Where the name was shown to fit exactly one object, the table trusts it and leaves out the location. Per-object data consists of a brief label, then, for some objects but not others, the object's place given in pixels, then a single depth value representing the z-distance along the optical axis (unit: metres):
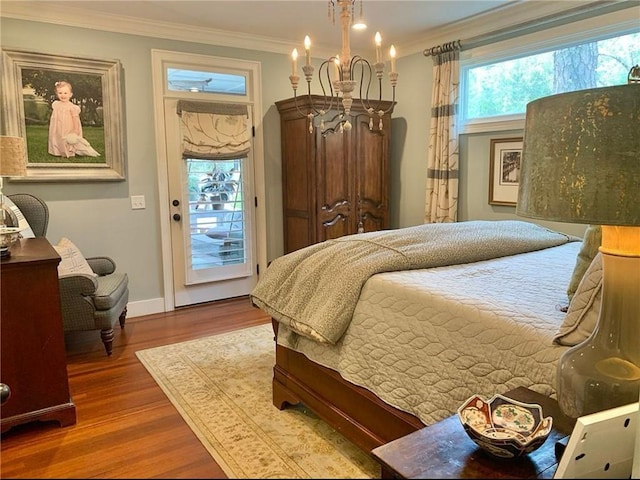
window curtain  4.45
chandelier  2.46
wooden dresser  2.19
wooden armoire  4.54
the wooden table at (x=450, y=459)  0.98
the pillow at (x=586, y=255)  1.70
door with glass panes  4.46
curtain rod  3.40
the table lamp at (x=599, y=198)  0.93
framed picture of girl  3.71
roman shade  4.43
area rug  0.73
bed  1.60
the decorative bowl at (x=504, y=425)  1.04
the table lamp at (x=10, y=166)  2.50
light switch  4.30
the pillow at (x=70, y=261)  3.30
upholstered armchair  3.20
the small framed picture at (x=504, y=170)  4.04
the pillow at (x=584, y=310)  1.34
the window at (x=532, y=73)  3.45
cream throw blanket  2.14
